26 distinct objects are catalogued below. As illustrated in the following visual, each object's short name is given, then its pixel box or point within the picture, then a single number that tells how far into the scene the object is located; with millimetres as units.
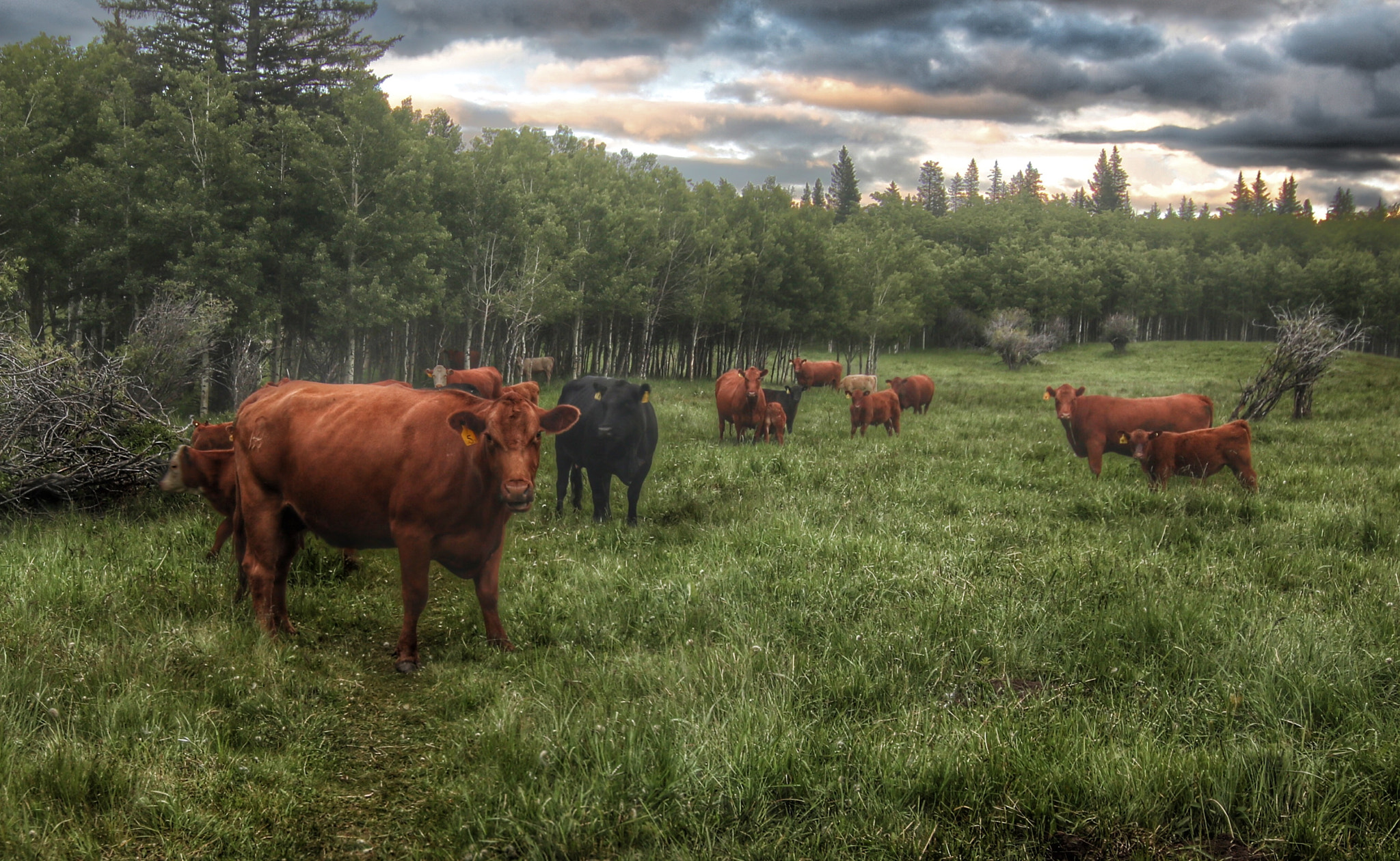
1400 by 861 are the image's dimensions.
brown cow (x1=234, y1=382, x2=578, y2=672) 5441
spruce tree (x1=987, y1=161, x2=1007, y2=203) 178838
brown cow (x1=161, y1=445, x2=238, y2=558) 7051
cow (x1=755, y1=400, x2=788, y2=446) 18656
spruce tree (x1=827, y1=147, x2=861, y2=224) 109938
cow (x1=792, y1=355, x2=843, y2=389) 39344
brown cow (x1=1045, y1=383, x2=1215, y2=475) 13914
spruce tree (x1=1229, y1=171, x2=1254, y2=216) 152850
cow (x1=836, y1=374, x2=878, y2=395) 37000
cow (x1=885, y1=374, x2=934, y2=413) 26547
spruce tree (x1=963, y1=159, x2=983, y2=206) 175125
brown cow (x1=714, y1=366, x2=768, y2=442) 17922
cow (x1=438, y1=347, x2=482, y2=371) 37125
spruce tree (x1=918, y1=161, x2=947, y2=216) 141875
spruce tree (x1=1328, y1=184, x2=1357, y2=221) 140125
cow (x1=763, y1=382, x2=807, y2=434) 22000
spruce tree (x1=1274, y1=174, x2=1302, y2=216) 154125
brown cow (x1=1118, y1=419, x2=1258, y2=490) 11188
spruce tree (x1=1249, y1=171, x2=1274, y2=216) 152000
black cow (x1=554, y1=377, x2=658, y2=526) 10188
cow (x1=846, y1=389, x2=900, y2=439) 20188
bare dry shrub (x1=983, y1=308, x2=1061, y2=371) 53844
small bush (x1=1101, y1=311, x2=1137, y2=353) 65312
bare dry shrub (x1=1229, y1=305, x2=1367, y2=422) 17797
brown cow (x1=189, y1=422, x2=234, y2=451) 8352
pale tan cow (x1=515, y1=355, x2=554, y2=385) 41438
